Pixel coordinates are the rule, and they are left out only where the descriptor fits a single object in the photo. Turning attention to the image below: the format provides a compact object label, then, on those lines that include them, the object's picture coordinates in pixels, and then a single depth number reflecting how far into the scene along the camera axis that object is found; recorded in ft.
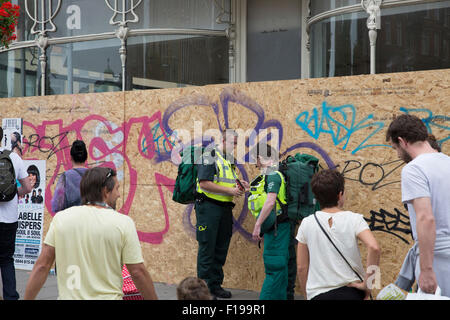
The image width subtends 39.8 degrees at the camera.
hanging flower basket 25.05
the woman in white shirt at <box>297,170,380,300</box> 12.69
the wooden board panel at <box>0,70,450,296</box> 21.09
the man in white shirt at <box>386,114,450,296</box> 12.28
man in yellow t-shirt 11.64
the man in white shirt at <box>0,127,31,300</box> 20.56
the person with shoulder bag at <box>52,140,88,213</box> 19.42
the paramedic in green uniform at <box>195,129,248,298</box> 22.29
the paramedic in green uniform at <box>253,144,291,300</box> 20.04
